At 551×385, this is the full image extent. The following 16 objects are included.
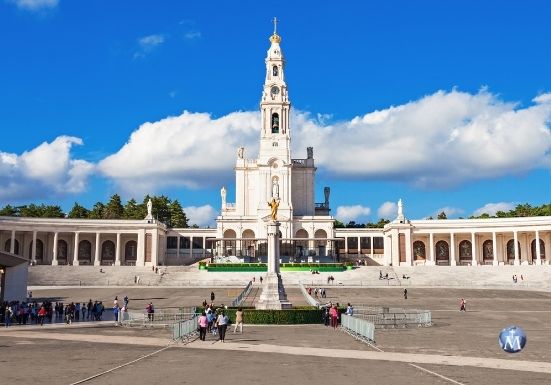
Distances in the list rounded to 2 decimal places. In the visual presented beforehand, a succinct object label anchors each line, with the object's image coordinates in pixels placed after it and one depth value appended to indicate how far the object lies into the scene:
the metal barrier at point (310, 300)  42.44
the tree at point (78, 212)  133.00
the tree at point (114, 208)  131.38
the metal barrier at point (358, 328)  27.50
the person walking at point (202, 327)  28.75
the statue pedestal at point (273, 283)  41.34
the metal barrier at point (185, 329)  27.23
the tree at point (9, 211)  128.38
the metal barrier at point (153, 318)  36.69
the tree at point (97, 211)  133.75
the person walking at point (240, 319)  32.06
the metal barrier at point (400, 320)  35.84
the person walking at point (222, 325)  28.03
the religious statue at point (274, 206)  45.66
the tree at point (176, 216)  130.31
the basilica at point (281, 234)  100.88
